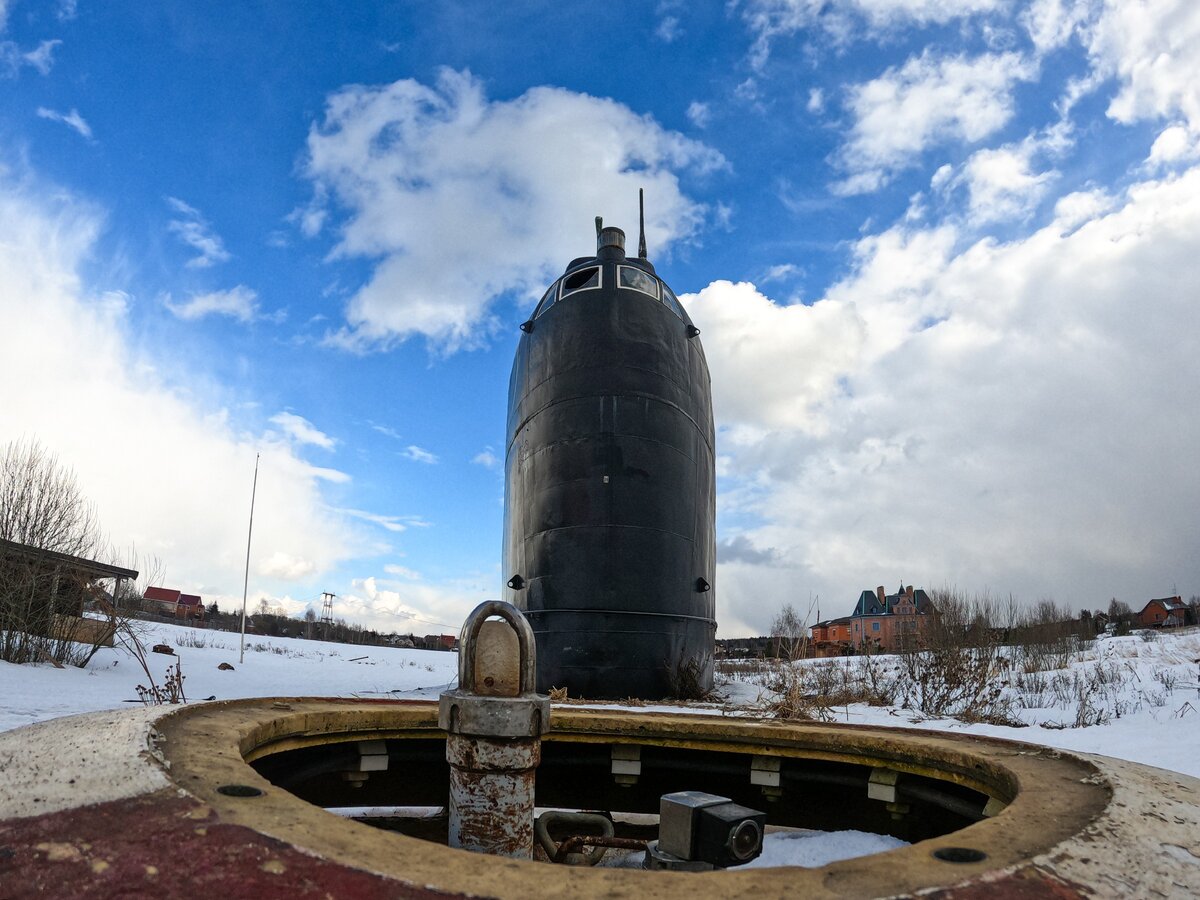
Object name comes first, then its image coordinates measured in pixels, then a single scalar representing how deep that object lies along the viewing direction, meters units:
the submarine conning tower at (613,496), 8.85
